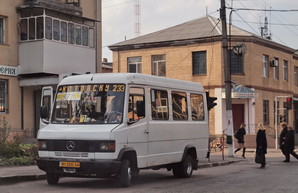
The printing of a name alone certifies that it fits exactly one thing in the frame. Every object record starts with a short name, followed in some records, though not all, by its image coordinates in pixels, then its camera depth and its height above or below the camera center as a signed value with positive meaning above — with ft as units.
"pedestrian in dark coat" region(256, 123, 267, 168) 65.31 -4.22
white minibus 39.14 -1.32
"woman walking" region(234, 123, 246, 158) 89.85 -4.39
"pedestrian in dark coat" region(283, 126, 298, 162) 75.87 -4.74
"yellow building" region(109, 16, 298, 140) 123.75 +12.01
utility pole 83.82 +5.49
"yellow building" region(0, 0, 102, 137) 83.87 +9.53
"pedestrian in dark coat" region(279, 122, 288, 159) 76.64 -3.65
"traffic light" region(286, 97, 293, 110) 109.09 +1.60
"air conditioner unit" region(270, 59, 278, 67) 134.31 +12.34
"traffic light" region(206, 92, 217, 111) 63.26 +1.10
